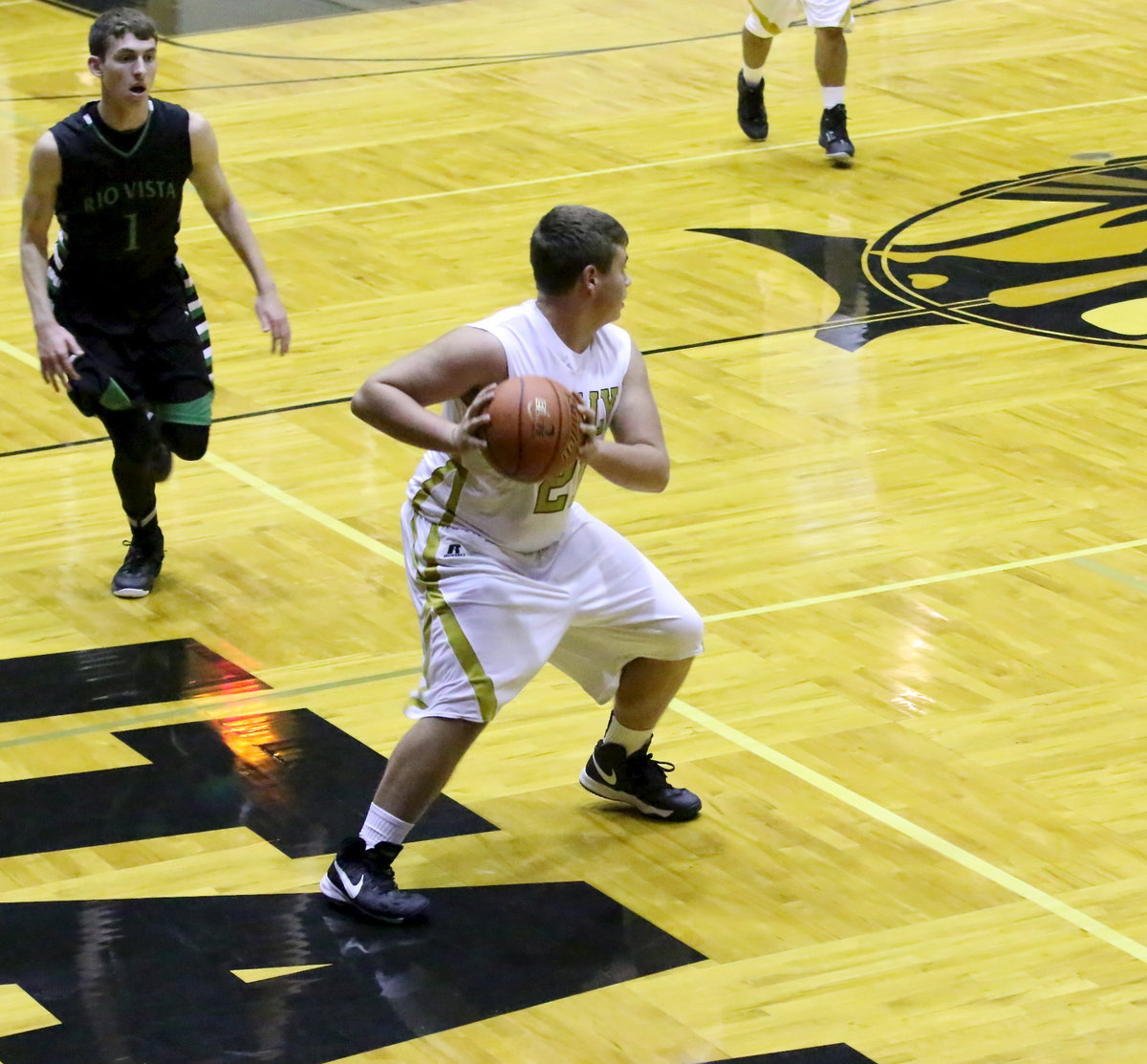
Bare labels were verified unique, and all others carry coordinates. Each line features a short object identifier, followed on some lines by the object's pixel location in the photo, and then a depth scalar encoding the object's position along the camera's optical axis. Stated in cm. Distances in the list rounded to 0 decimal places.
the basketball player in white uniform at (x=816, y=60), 2108
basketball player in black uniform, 1161
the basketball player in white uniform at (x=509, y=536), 854
